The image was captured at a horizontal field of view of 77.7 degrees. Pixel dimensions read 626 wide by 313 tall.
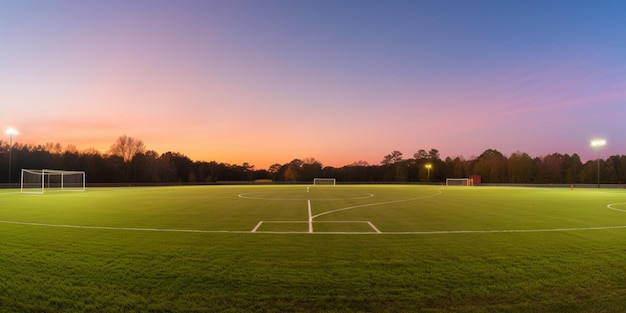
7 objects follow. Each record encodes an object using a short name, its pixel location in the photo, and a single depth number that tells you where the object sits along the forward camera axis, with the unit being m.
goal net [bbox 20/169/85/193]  64.06
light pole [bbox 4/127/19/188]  55.78
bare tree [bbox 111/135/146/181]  106.19
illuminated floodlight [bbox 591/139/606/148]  65.55
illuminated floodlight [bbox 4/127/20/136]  55.78
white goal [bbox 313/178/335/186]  102.82
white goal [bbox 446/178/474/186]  87.85
